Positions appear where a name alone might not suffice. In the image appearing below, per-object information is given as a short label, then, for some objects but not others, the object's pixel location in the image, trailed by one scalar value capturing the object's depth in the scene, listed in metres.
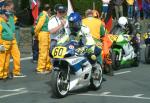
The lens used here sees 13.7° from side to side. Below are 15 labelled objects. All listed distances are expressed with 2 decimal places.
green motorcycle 17.84
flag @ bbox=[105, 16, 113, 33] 20.54
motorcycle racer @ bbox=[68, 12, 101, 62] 13.49
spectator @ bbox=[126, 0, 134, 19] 28.38
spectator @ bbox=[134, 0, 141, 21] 28.77
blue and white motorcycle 12.75
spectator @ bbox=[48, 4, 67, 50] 15.57
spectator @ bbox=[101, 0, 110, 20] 26.80
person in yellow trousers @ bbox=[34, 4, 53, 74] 17.05
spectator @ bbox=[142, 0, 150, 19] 29.80
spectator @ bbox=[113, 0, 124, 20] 27.94
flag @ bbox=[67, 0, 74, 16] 17.97
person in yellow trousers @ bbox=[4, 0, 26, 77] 15.77
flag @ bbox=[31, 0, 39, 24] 21.67
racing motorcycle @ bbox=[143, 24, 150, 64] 19.17
